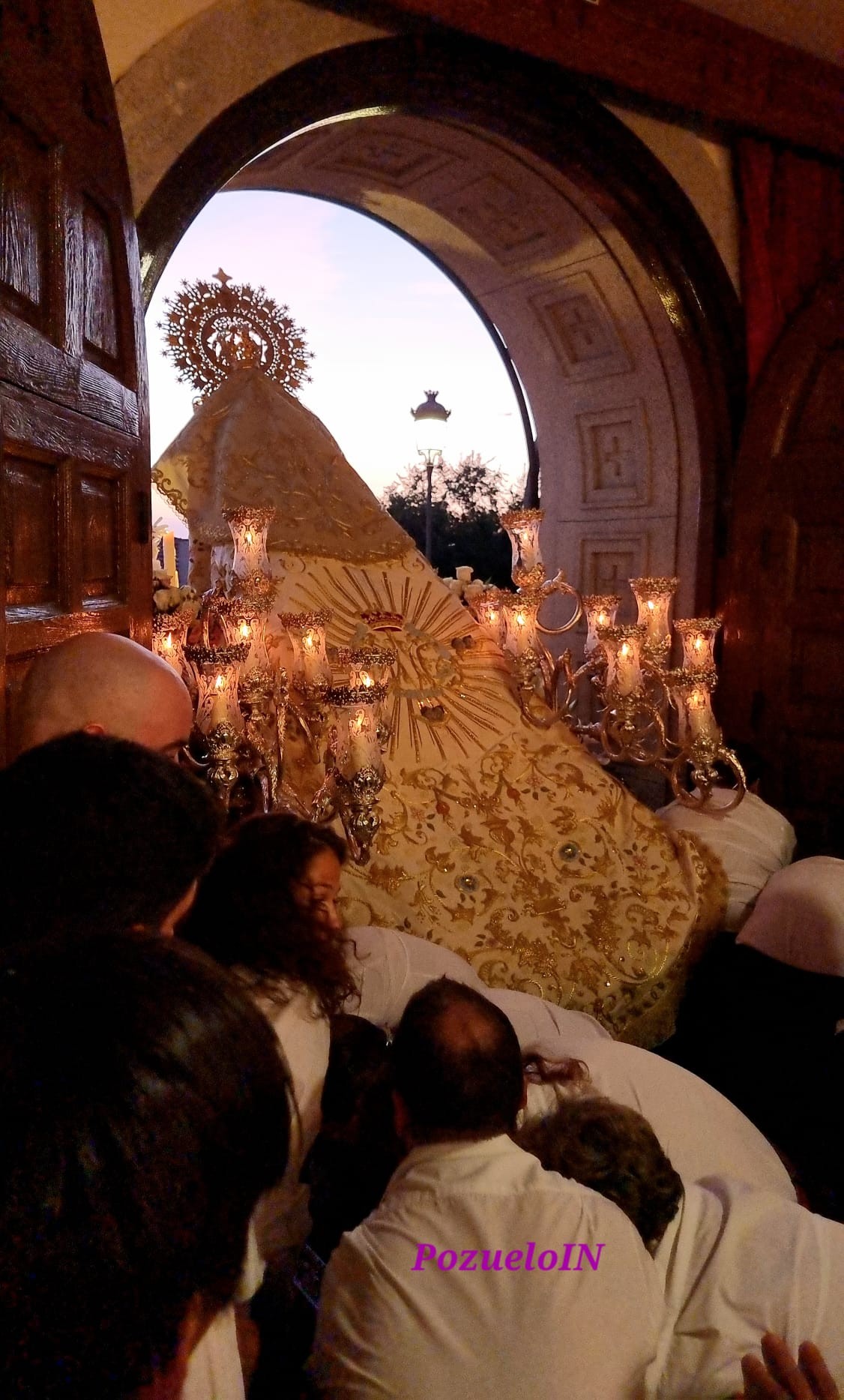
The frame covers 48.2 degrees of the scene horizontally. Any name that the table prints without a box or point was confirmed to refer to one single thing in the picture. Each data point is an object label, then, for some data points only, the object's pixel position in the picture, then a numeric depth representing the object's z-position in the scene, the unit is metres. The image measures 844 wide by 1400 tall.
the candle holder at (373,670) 2.22
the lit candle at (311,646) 2.50
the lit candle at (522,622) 3.00
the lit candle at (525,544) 3.11
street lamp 6.16
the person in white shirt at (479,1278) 1.19
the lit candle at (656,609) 3.00
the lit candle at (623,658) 2.85
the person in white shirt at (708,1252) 1.36
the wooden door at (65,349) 1.67
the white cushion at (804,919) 2.59
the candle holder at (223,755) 2.21
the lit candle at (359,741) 2.18
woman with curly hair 1.52
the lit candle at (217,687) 2.22
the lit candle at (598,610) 3.15
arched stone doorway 3.63
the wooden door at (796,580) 4.35
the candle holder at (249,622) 2.46
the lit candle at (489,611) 3.42
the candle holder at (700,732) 2.70
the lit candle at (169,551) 3.66
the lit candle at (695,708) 2.71
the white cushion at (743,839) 3.23
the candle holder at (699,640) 2.83
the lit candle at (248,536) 2.69
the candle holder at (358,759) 2.18
